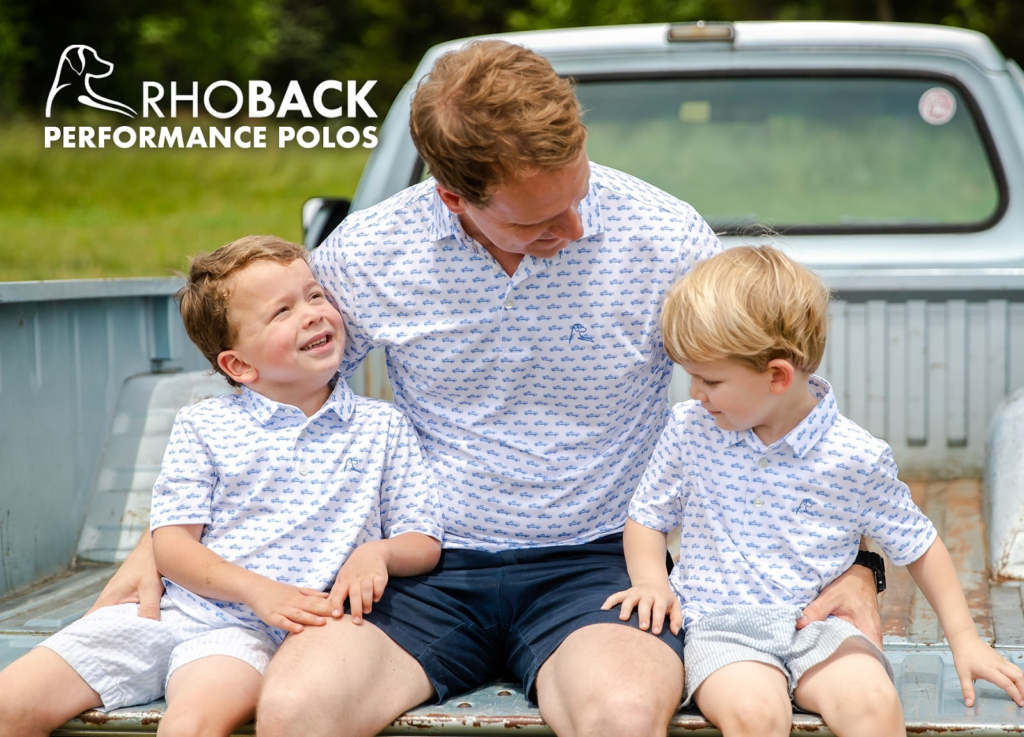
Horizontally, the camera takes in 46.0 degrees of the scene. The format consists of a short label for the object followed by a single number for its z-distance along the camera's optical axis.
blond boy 1.97
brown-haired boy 2.07
